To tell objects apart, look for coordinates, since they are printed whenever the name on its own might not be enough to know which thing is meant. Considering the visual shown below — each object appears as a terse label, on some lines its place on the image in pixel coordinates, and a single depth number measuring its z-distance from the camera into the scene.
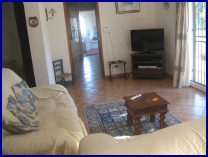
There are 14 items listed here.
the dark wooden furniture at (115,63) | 5.12
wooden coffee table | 2.34
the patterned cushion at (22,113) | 1.94
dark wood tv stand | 4.83
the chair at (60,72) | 4.80
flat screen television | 4.83
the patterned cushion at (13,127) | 1.59
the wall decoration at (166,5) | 4.70
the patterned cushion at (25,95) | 2.35
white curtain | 3.81
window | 3.73
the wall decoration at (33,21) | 3.86
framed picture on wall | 5.12
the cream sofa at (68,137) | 0.86
